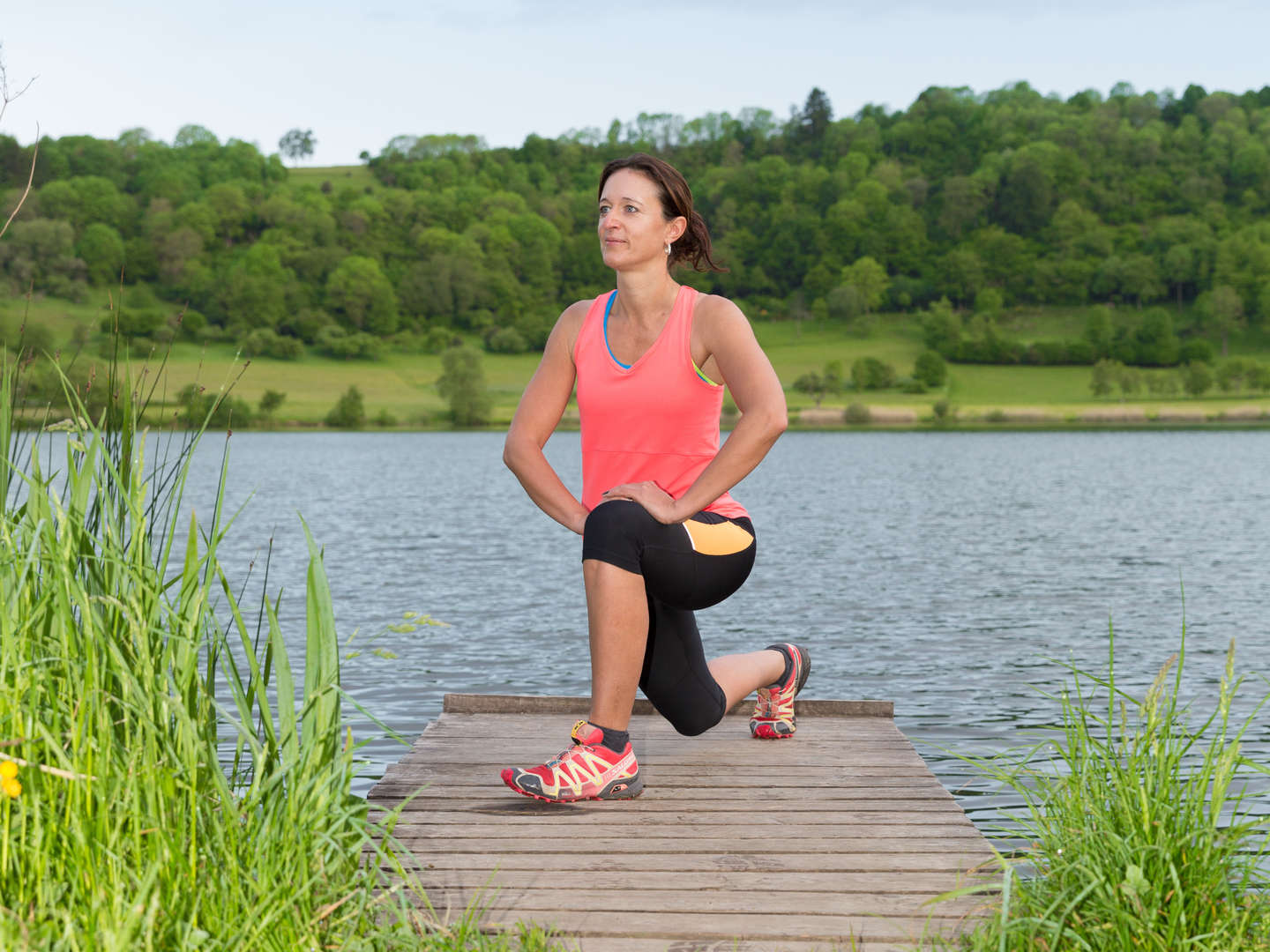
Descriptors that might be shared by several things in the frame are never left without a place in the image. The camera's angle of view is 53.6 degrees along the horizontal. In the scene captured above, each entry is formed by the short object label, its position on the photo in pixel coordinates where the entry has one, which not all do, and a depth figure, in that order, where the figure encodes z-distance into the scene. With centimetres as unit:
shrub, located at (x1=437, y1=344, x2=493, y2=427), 8838
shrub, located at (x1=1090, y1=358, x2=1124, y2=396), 9631
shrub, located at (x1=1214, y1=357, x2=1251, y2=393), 9719
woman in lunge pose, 371
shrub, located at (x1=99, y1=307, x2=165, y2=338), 9766
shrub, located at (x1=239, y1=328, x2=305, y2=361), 10162
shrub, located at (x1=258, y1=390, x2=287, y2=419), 8600
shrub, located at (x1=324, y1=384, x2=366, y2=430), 8569
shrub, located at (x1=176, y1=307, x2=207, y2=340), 10492
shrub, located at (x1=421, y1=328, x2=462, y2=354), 11185
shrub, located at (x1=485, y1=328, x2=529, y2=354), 11081
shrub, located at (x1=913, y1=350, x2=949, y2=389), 9938
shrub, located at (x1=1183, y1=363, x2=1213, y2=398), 9594
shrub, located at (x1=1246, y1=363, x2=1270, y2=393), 9631
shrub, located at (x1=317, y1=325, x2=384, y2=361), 10494
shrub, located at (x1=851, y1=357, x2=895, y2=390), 9819
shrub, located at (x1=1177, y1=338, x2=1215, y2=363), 10738
